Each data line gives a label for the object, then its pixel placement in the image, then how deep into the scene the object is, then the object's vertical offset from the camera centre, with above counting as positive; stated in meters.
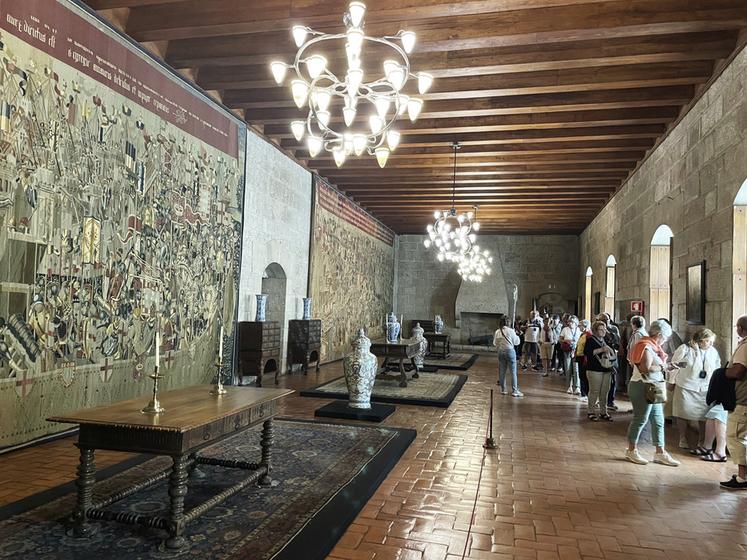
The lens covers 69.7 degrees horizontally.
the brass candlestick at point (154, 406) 3.08 -0.60
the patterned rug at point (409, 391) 7.55 -1.23
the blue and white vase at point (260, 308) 8.39 -0.04
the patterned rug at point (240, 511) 2.77 -1.27
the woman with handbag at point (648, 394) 4.76 -0.65
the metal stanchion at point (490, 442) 5.18 -1.24
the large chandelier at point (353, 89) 4.05 +1.87
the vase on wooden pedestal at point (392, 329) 9.95 -0.33
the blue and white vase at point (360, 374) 6.60 -0.79
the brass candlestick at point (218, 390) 3.74 -0.61
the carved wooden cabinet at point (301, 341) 10.15 -0.64
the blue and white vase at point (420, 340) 10.47 -0.57
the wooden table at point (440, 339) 14.27 -0.71
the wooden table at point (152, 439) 2.81 -0.75
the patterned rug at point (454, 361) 12.34 -1.19
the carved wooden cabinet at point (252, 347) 8.19 -0.64
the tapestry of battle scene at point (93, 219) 4.43 +0.81
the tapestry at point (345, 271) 11.77 +1.01
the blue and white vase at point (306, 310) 10.44 -0.04
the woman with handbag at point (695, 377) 5.14 -0.52
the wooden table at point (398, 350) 8.76 -0.64
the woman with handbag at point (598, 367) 6.52 -0.59
